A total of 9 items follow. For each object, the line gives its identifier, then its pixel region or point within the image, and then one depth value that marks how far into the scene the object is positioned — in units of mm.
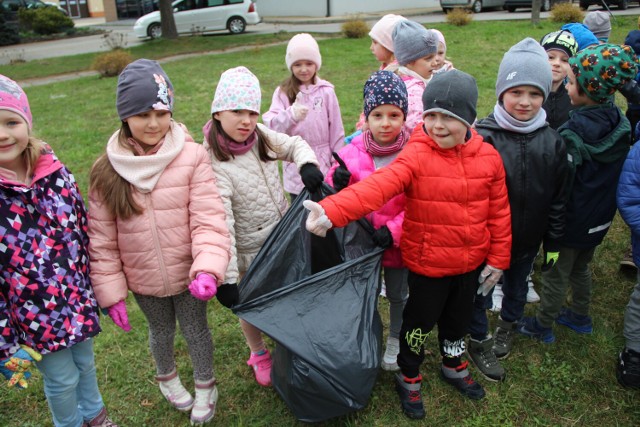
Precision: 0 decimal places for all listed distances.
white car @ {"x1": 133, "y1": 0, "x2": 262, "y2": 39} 19250
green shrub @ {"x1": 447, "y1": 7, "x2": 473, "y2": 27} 14664
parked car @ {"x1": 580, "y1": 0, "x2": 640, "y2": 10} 16078
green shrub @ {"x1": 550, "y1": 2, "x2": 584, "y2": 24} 13359
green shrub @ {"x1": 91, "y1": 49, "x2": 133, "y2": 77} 11930
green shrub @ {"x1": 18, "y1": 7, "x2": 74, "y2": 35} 24750
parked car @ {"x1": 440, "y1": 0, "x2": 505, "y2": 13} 19734
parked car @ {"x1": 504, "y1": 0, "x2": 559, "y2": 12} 18078
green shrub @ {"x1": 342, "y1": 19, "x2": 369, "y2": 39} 14852
